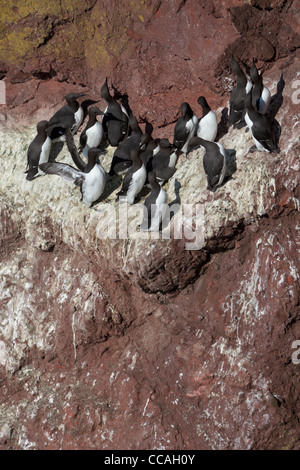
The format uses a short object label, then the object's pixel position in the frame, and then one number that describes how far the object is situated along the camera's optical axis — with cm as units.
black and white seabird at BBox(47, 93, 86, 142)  2145
